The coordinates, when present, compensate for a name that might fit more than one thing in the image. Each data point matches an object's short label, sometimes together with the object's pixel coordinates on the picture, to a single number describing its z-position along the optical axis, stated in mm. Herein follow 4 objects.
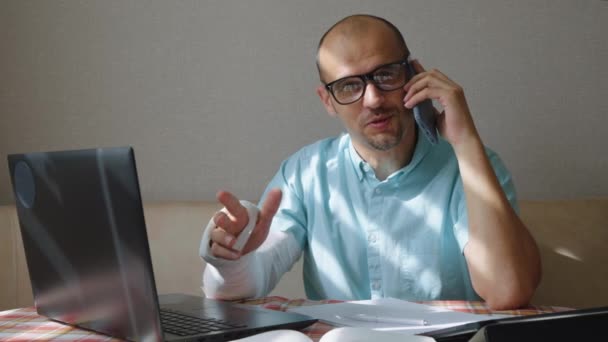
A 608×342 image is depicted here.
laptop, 1466
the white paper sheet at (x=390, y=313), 1581
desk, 1599
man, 1847
